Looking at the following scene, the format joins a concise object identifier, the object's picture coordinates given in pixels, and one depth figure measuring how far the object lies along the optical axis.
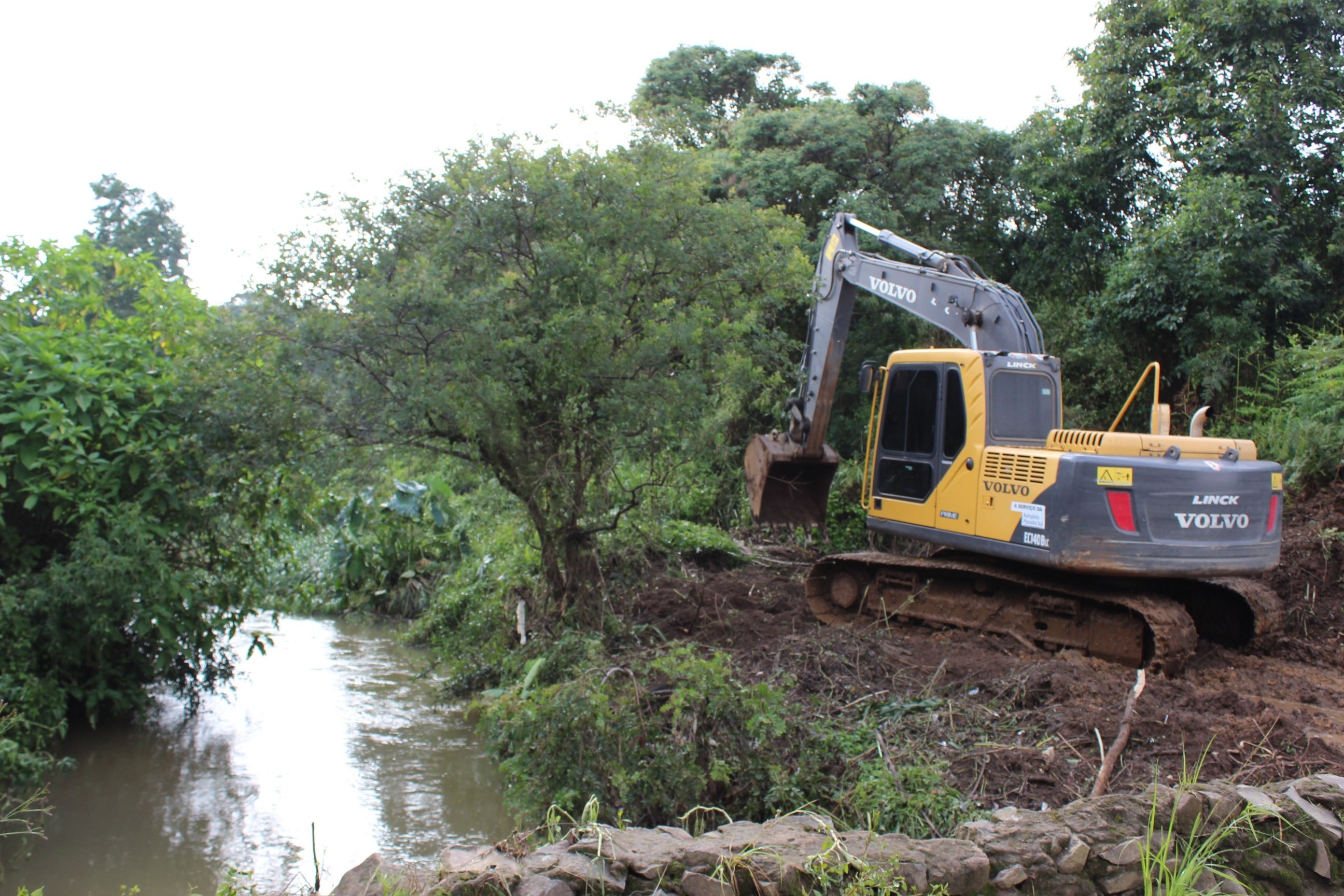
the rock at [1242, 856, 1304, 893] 3.92
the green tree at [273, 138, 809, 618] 6.89
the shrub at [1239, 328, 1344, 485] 10.26
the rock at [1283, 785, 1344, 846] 4.07
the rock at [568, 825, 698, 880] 3.30
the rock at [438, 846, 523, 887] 3.17
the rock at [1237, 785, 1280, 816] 4.00
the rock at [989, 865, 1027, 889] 3.52
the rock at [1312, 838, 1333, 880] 4.00
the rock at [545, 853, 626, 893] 3.18
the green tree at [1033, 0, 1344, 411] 12.26
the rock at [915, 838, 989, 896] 3.40
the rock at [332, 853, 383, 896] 3.14
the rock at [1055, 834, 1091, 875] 3.68
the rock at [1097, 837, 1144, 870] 3.74
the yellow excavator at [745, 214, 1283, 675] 7.04
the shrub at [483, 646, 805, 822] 5.05
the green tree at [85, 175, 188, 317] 44.12
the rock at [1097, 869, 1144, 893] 3.73
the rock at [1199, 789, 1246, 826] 4.03
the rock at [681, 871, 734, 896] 3.19
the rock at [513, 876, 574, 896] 3.06
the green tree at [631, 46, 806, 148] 22.70
